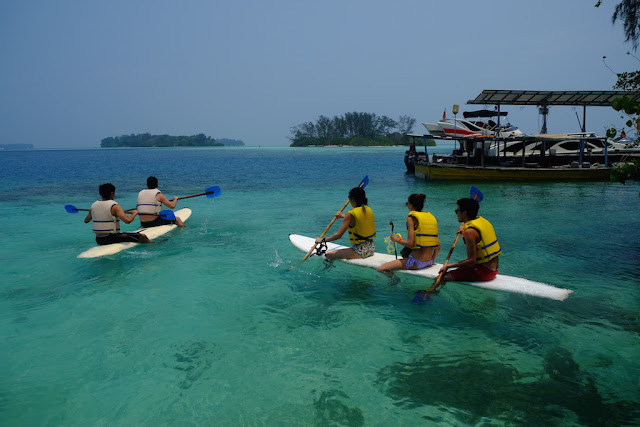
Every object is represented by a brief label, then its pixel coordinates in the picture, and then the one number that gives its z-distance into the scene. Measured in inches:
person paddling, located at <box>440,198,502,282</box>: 236.5
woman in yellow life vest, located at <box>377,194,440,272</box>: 259.0
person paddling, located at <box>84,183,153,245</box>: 369.1
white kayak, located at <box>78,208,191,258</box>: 380.2
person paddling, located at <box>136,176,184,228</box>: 443.8
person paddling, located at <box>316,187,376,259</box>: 280.6
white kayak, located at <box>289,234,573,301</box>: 236.7
